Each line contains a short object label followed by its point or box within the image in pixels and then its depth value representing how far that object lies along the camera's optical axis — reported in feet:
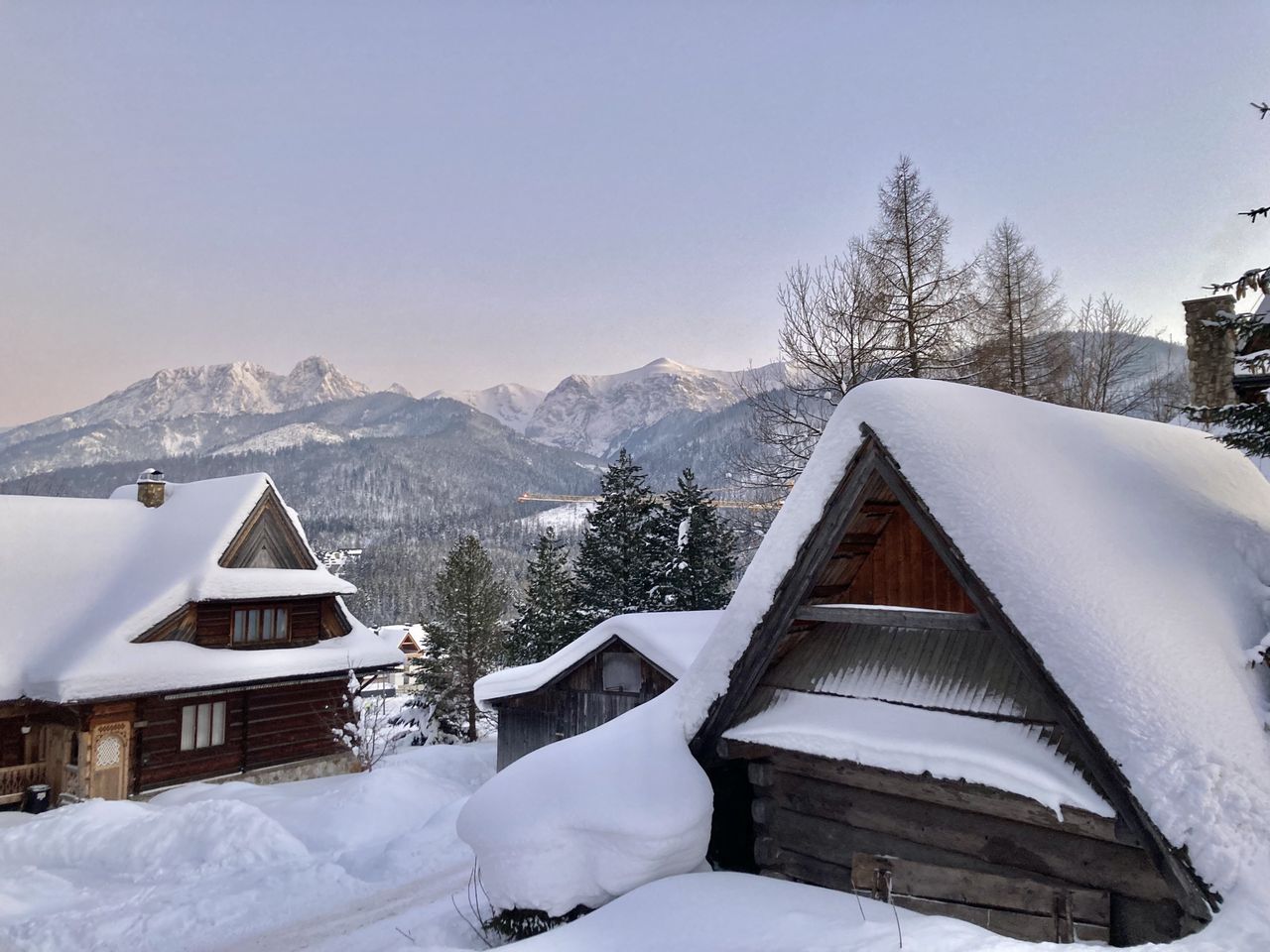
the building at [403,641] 304.91
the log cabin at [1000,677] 13.97
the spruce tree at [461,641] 103.91
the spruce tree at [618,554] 99.35
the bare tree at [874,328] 60.54
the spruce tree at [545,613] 99.91
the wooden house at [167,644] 62.95
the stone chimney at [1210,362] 42.55
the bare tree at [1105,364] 88.58
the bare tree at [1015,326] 68.69
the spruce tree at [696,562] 97.50
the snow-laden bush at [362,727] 77.41
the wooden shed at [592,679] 60.03
